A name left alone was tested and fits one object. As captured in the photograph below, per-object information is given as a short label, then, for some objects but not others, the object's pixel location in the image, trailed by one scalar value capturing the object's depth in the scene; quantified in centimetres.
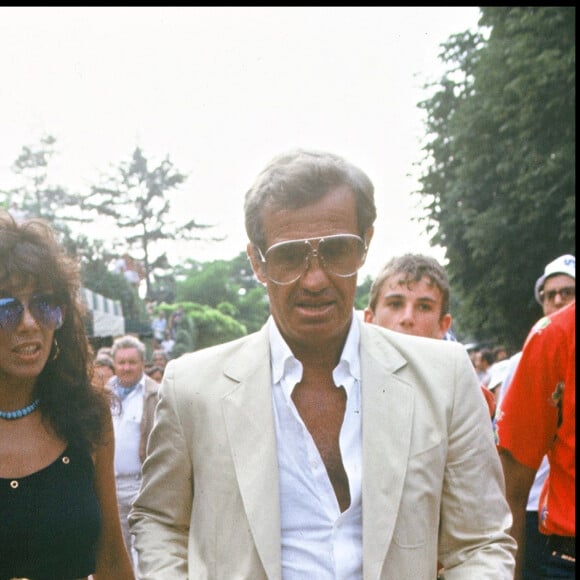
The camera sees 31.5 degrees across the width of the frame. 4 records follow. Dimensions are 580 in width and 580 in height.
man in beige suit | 275
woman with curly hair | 333
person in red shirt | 391
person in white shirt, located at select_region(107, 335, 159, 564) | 821
